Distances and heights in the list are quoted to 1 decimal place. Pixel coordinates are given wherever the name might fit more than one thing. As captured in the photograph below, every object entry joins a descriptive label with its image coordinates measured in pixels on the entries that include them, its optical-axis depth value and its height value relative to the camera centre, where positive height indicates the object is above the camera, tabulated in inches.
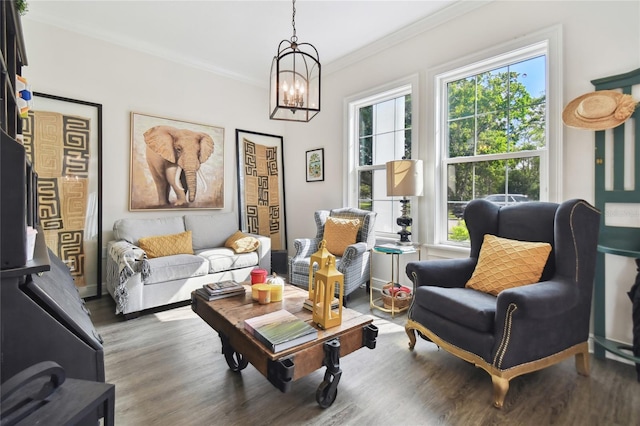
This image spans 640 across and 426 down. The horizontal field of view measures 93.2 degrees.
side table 113.0 -15.5
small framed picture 171.3 +26.6
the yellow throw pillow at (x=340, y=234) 133.3 -10.3
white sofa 108.6 -21.1
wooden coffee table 53.2 -26.0
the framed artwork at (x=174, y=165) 142.2 +23.5
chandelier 80.1 +31.9
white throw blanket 106.5 -20.4
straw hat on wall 77.9 +26.9
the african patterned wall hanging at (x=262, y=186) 176.4 +15.3
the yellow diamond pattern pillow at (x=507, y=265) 76.6 -14.3
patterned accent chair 119.1 -18.2
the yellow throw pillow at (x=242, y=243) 143.2 -15.4
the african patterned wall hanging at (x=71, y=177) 118.0 +14.1
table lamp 117.3 +12.7
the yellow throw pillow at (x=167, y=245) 125.3 -14.2
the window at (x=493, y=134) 100.2 +27.8
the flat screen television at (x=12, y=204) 32.1 +0.8
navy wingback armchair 63.9 -21.9
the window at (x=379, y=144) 138.3 +32.6
